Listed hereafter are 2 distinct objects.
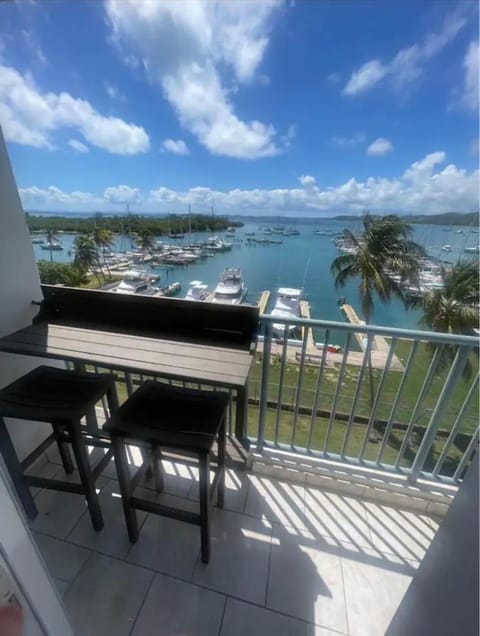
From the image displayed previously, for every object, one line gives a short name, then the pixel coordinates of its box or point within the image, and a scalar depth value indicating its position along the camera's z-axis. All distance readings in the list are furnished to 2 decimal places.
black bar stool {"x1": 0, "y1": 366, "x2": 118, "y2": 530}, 1.29
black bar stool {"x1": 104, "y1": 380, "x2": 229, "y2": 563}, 1.18
